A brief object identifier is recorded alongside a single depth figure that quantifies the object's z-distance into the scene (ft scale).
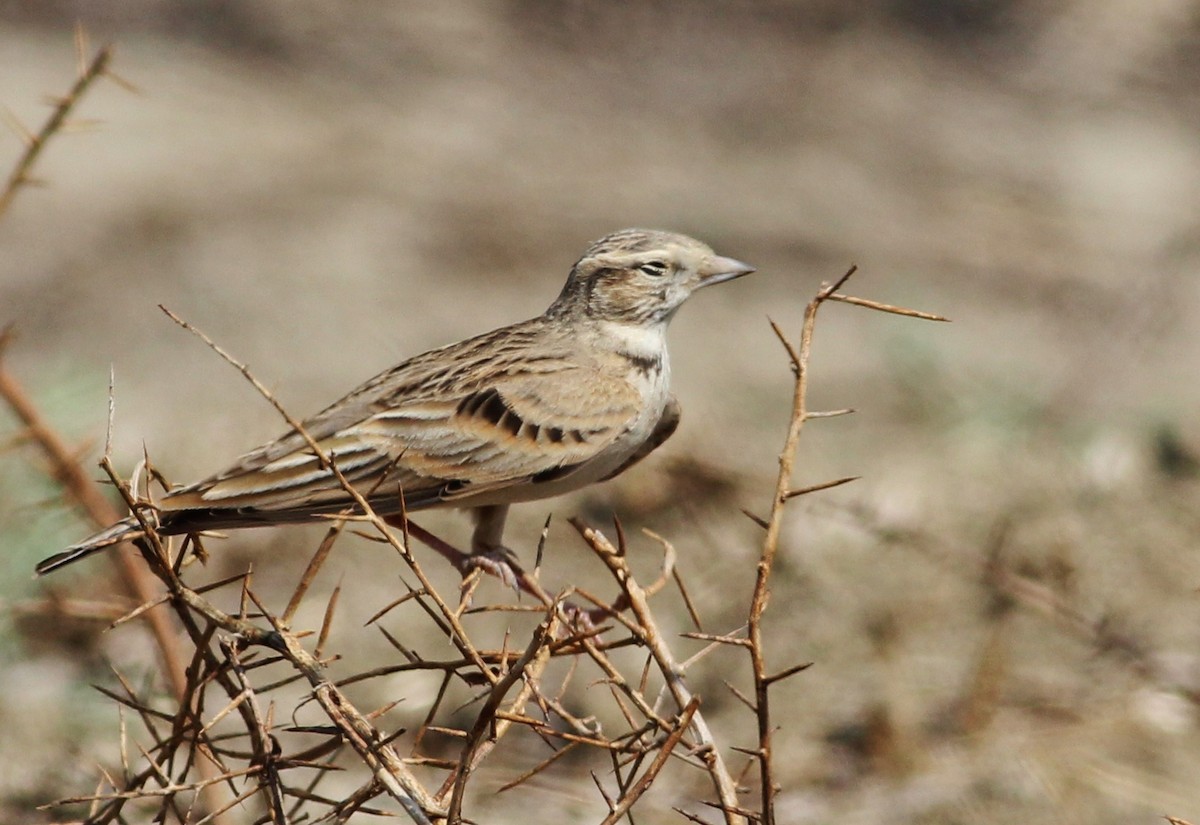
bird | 27.81
